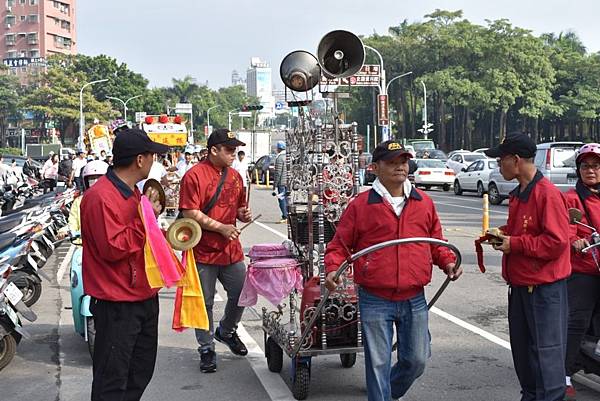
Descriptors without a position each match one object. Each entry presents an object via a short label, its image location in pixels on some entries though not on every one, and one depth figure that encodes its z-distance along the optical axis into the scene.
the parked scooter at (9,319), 6.64
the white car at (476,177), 26.82
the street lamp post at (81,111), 68.25
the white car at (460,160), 35.03
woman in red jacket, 5.40
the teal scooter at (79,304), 6.77
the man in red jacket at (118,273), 4.39
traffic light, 49.33
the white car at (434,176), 31.67
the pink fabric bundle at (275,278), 6.04
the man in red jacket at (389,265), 4.62
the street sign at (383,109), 37.81
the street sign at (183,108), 61.77
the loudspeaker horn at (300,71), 6.47
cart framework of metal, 5.76
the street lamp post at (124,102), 81.68
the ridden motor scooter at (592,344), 5.32
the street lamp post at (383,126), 38.18
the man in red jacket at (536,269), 4.68
